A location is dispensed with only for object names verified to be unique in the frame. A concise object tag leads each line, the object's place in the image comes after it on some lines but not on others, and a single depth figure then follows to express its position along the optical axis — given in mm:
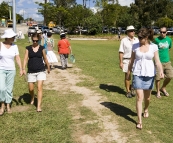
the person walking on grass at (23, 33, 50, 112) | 5559
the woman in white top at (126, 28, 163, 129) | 4648
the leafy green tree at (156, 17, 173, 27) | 49834
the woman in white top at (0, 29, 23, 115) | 5236
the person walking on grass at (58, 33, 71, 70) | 10914
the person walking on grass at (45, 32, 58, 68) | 10327
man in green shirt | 6680
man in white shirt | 6695
